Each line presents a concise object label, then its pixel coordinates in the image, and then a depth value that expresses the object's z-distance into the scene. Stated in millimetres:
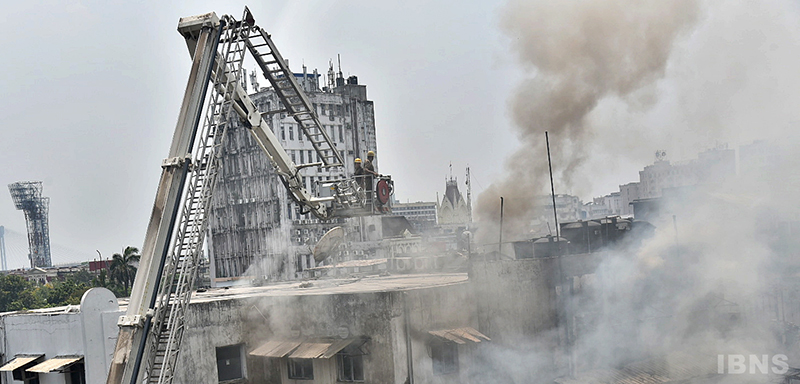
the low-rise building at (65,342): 24250
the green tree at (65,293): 79625
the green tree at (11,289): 92825
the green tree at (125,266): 74938
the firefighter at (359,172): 28172
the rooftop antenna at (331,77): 83875
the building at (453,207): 174475
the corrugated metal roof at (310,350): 23402
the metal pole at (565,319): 29516
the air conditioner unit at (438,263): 39531
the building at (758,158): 47562
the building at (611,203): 183675
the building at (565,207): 145612
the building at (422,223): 177625
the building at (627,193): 142500
